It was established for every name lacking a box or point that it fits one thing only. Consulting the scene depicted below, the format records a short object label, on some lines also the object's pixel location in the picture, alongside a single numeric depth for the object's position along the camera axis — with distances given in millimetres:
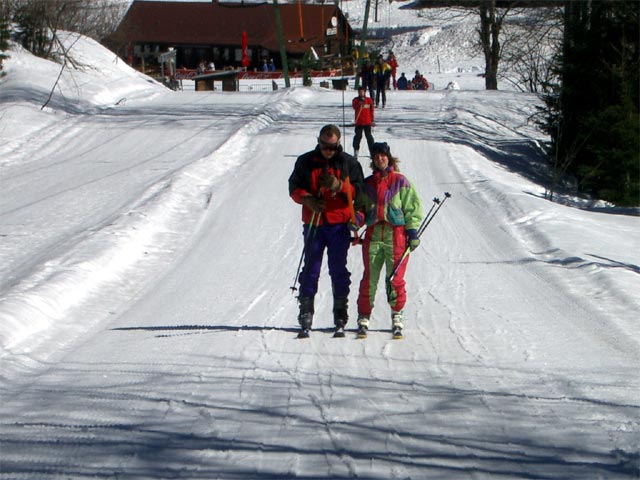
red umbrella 56469
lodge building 72812
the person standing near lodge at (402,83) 51903
